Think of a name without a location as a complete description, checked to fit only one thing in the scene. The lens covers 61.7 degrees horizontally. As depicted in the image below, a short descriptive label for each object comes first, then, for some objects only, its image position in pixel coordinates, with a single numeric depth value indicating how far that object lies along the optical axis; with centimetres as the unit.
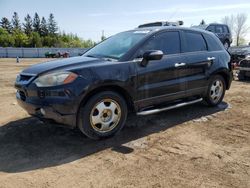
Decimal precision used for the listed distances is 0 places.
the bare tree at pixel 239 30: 4425
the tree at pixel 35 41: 5920
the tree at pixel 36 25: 6731
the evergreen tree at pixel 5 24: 6638
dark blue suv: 298
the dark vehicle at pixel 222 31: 1211
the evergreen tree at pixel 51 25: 6845
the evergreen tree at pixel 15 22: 6769
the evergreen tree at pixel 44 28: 6780
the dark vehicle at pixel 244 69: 774
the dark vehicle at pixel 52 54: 3342
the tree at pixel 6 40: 5571
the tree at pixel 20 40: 5844
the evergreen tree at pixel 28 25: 6704
